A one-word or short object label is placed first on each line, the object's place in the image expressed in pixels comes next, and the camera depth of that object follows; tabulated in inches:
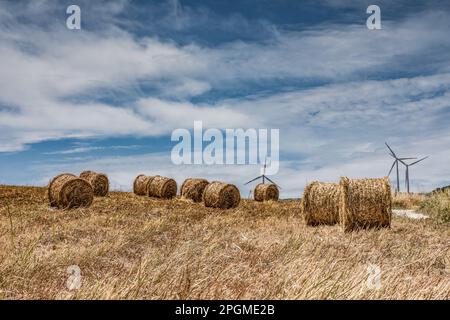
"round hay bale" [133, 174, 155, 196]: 1189.7
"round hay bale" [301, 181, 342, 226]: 604.7
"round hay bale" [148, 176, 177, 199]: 1147.3
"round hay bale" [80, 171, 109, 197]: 1087.0
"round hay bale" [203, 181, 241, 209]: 984.9
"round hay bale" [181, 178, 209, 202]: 1088.2
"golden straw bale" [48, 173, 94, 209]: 819.4
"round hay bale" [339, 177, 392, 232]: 546.3
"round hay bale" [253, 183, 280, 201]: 1282.0
